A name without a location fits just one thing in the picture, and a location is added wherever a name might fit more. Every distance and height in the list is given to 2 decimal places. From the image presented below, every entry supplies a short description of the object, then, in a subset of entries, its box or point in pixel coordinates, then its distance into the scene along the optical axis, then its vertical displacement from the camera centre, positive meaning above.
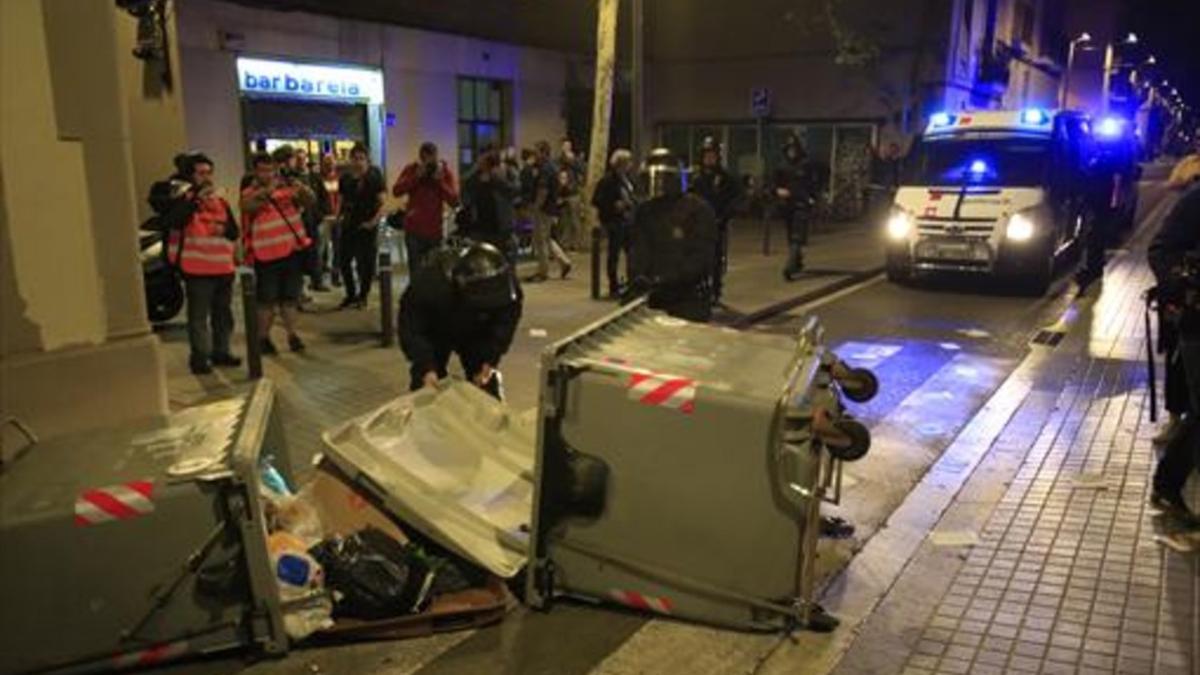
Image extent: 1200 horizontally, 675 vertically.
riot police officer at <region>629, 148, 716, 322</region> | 7.18 -0.72
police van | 13.30 -0.72
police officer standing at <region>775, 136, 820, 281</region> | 14.66 -0.73
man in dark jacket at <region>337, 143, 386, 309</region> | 11.57 -0.86
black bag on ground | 4.25 -1.82
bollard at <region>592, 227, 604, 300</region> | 12.52 -1.50
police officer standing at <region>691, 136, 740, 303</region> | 11.98 -0.48
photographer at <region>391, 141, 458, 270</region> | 11.29 -0.59
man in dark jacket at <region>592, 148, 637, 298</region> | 12.50 -0.67
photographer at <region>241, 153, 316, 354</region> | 9.20 -0.89
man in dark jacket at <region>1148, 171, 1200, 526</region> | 5.18 -0.86
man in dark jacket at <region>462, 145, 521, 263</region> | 11.45 -0.63
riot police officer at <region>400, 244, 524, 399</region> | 5.35 -0.91
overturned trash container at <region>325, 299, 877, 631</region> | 3.96 -1.38
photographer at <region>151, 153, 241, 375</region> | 8.46 -0.78
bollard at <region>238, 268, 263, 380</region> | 8.05 -1.46
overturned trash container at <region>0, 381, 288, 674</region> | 3.62 -1.51
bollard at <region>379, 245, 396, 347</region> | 9.49 -1.51
